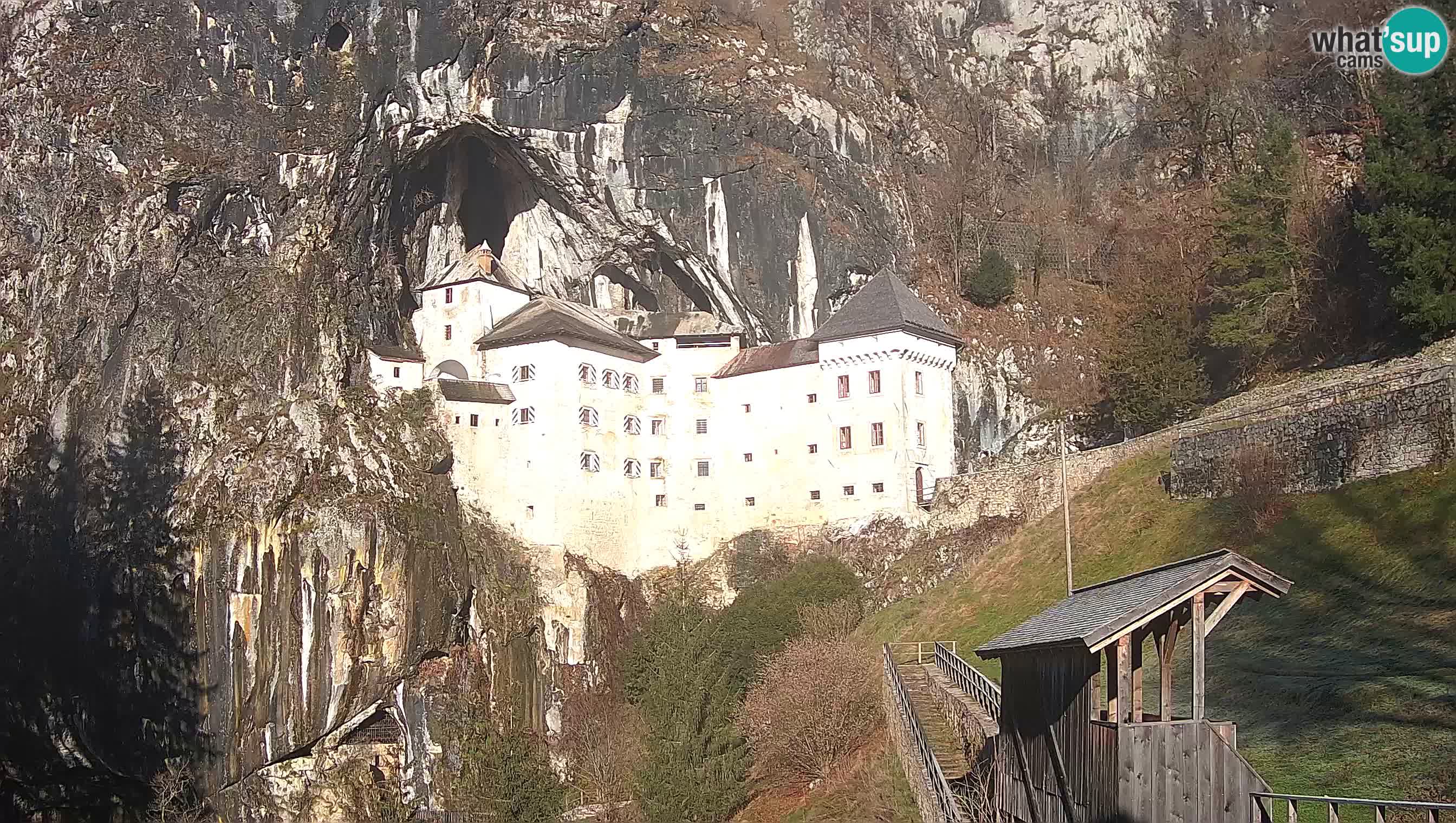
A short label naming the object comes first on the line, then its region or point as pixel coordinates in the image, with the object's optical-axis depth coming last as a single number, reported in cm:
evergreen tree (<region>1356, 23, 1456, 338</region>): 4256
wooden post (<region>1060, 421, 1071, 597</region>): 4019
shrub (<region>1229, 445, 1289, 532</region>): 3781
